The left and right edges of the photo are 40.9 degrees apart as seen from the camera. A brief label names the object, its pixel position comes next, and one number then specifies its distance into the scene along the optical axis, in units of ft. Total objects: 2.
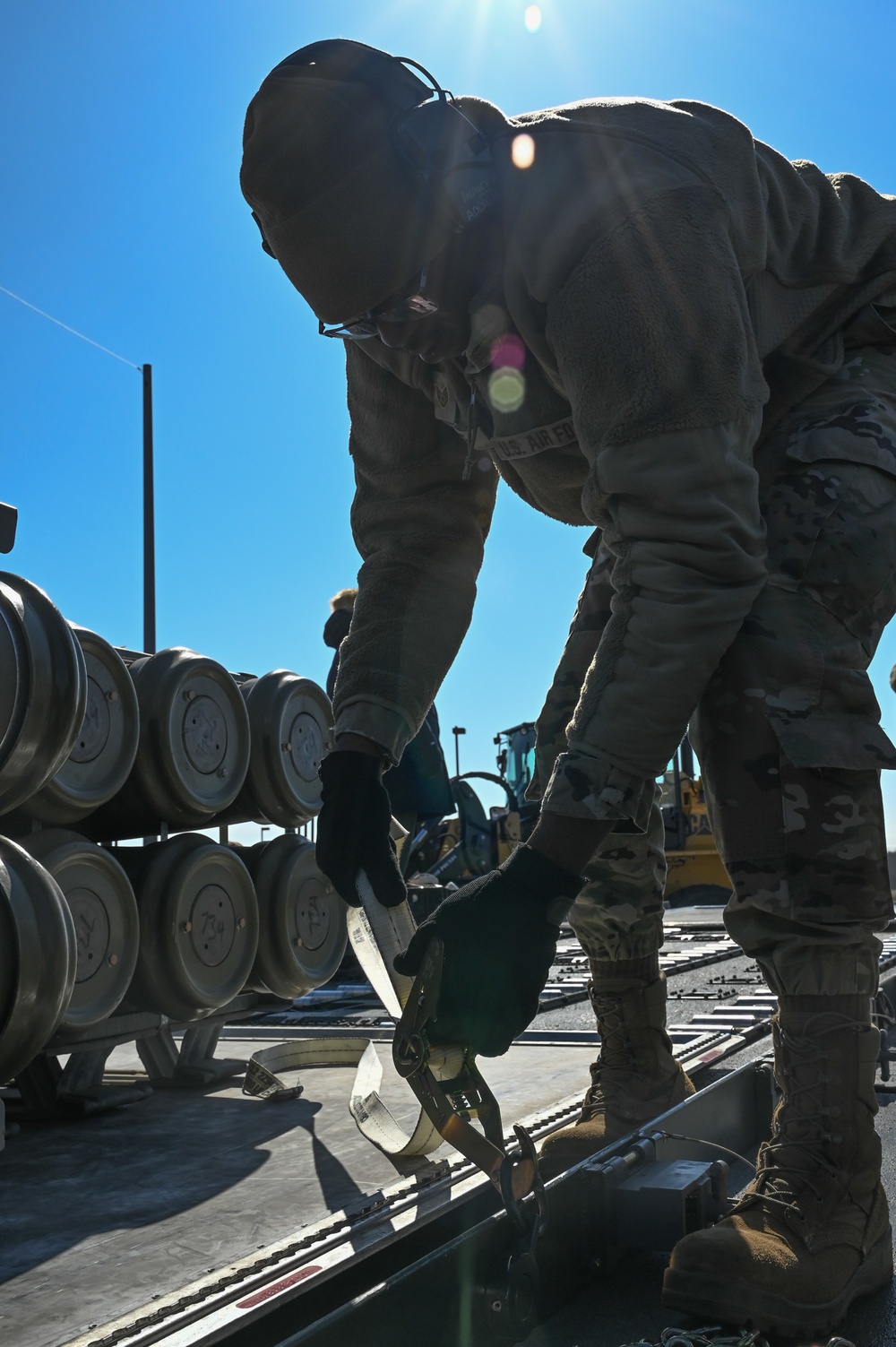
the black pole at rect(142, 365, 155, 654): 28.86
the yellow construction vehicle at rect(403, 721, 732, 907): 36.81
